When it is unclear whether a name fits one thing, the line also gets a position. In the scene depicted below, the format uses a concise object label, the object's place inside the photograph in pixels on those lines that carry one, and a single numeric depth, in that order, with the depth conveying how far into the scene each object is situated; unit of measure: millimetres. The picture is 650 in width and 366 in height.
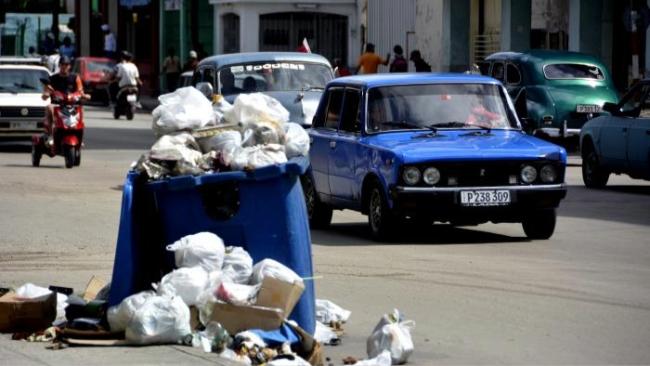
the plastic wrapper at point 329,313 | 16756
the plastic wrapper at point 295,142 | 16651
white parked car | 48727
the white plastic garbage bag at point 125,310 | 15255
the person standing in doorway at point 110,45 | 108469
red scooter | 41968
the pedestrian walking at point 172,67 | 88216
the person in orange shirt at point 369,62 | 64831
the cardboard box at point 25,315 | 15973
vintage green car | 44786
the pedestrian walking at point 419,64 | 63212
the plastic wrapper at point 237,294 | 15255
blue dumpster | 15842
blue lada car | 24533
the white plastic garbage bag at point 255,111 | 16860
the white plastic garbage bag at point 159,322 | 15072
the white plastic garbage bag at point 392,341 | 14720
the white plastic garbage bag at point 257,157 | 16012
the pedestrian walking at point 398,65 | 65092
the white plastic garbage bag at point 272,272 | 15151
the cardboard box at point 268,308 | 14994
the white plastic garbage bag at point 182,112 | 16886
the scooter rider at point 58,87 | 42531
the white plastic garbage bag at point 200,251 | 15542
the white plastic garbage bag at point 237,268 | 15568
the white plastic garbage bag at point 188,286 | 15372
